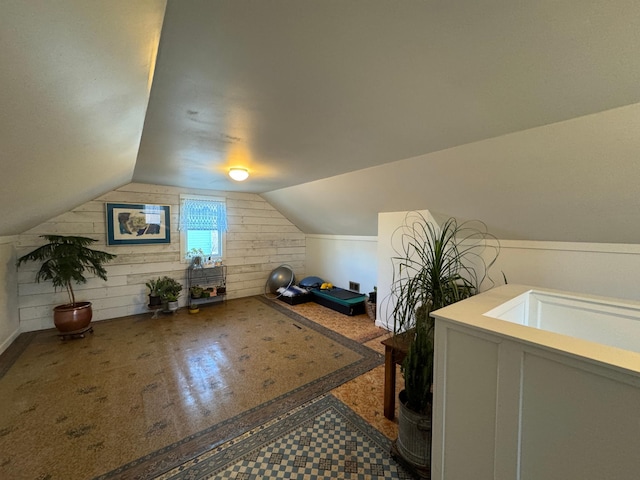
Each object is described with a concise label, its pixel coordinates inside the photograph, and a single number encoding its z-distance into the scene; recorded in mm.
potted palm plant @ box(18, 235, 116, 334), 3064
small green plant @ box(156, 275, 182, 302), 3975
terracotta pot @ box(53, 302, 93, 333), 3100
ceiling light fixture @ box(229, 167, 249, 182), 2867
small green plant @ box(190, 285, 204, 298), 4348
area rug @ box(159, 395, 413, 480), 1482
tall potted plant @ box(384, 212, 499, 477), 1471
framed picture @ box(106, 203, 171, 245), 3838
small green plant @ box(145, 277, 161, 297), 3988
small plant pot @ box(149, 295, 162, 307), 3936
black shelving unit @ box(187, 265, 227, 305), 4516
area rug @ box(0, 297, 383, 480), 1606
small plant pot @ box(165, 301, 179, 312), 4117
